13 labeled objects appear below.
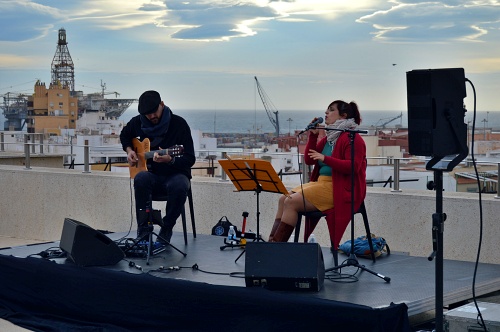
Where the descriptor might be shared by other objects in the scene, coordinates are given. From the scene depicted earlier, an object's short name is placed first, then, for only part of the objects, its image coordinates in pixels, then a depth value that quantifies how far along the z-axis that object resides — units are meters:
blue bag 6.06
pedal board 6.14
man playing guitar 6.43
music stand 5.73
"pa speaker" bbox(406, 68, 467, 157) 4.33
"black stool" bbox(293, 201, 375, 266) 5.80
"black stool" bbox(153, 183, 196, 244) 6.54
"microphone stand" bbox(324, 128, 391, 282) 5.37
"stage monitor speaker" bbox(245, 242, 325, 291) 4.98
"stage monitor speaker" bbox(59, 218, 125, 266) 5.67
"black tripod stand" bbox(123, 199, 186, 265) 6.02
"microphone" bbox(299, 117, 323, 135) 5.61
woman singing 5.77
